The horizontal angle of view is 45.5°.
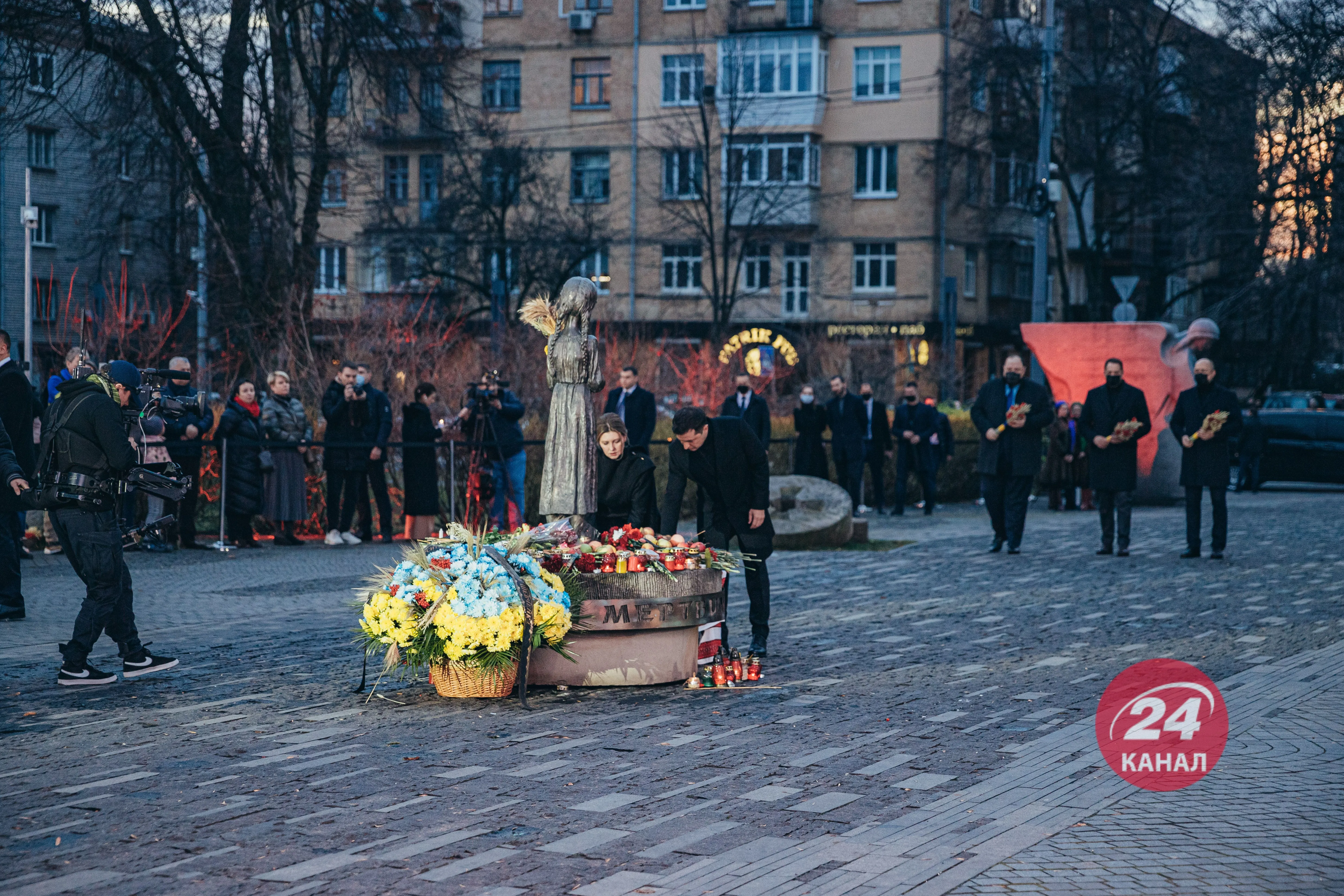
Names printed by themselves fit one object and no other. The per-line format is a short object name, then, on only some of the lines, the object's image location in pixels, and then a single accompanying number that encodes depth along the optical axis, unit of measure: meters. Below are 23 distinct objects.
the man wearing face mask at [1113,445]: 16.81
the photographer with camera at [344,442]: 17.73
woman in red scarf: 17.05
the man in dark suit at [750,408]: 19.91
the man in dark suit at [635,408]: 17.84
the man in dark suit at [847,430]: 22.66
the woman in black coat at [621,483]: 10.48
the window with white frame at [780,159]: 53.34
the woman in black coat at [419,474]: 18.11
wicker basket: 8.72
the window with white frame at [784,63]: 53.31
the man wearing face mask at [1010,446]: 16.91
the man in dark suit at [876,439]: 23.16
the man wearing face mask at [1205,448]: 16.36
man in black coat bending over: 9.95
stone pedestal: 9.05
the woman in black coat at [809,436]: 22.50
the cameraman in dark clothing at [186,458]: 16.80
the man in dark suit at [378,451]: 17.72
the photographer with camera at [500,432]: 18.09
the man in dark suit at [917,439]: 23.20
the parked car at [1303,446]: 30.72
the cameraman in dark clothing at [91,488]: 9.16
